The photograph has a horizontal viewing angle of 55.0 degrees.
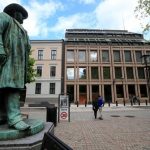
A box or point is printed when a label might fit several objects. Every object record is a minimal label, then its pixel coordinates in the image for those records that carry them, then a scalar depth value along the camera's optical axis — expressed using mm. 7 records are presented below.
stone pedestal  2463
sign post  9490
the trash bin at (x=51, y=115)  7810
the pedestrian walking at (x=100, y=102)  11181
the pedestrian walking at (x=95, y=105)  11116
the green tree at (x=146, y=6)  13242
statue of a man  2944
